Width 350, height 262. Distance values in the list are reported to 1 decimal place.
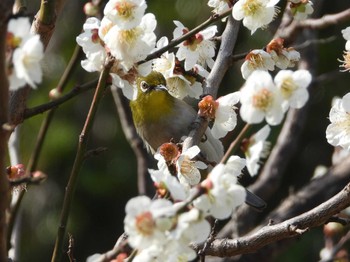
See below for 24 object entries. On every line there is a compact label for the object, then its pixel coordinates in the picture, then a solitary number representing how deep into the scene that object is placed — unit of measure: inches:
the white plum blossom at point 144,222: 94.1
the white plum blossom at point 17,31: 93.8
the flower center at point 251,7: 100.1
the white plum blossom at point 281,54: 101.8
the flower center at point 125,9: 97.1
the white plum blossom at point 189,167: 99.9
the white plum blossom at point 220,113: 100.3
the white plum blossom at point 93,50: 98.0
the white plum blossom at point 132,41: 97.2
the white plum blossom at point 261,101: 95.2
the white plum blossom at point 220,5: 102.2
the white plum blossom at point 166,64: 103.3
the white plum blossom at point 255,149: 95.5
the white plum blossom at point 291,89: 95.8
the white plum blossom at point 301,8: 101.8
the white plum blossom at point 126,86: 97.7
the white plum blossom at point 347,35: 100.5
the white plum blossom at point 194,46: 102.0
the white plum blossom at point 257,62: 101.7
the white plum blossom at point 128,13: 97.1
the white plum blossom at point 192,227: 94.2
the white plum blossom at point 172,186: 94.9
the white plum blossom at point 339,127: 100.2
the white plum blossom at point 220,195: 94.7
